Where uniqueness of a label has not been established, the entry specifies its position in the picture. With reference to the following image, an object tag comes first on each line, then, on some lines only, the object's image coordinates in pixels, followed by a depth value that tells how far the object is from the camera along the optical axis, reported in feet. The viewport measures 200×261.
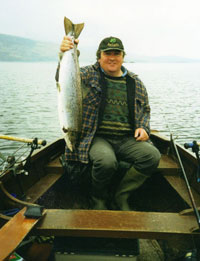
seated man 11.04
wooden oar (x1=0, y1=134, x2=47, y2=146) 13.24
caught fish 9.49
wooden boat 7.66
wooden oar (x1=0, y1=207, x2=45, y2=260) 6.24
